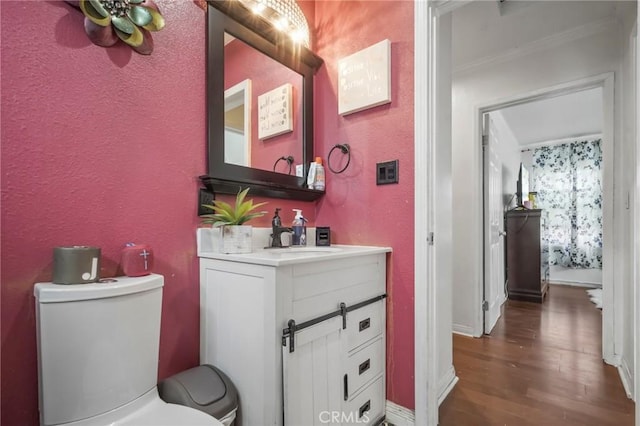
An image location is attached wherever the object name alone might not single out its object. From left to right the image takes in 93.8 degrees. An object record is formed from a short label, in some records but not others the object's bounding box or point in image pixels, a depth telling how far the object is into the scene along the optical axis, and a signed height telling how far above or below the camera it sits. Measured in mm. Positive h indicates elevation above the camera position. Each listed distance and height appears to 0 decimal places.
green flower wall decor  996 +679
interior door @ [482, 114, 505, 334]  2713 -146
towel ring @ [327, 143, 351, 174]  1699 +362
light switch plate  1507 +210
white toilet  807 -408
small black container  1681 -132
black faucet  1555 -90
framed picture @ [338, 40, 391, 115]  1517 +718
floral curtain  4551 +203
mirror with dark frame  1365 +570
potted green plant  1239 -46
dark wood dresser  3635 -529
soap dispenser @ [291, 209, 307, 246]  1641 -95
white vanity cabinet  988 -447
